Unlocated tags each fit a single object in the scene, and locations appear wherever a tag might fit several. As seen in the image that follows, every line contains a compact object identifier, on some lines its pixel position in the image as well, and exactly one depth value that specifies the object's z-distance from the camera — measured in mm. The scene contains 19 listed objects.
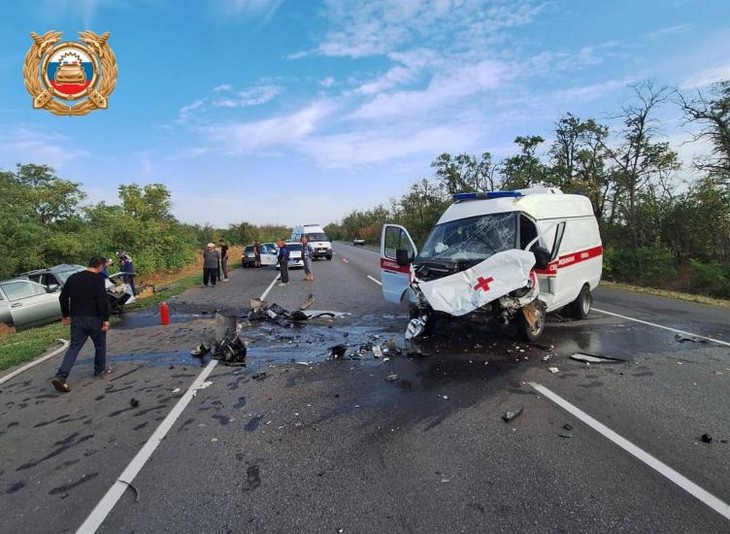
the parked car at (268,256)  27625
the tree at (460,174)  41312
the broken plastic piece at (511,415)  4262
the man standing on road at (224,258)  20591
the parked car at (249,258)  28156
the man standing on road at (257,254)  27578
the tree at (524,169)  30588
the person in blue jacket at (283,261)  17578
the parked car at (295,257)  25250
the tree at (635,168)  22641
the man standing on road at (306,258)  18581
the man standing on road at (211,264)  17969
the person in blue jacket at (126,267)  14098
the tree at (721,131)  19297
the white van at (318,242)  32188
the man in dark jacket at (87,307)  6078
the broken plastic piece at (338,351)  6834
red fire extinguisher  10242
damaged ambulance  6172
